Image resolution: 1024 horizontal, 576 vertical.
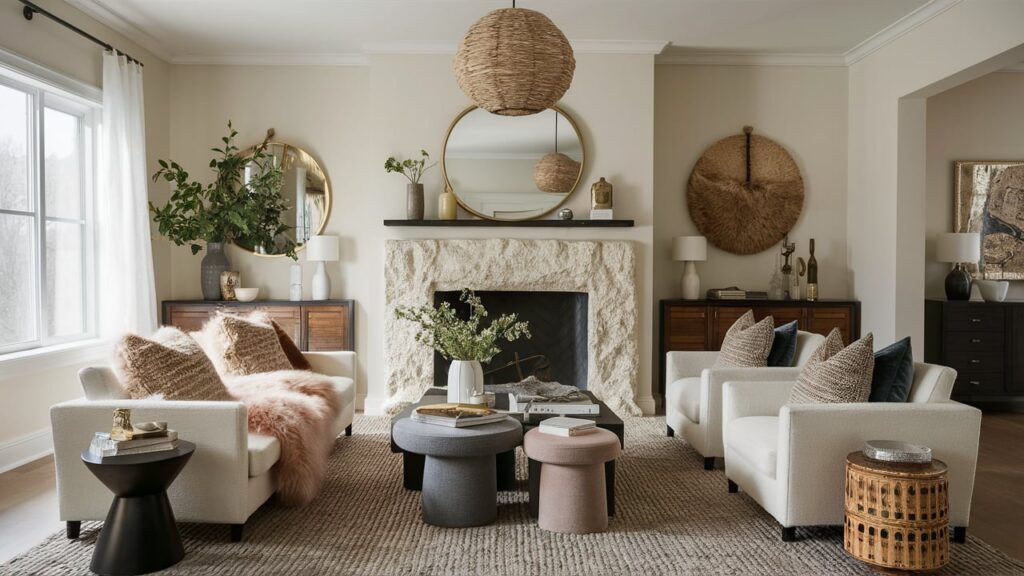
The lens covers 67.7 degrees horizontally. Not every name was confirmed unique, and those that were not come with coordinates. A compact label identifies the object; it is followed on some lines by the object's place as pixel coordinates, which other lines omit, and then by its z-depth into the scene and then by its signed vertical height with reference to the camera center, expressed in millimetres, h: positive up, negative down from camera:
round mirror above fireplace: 5680 +855
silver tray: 2670 -625
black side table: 2586 -832
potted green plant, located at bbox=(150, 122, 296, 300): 5418 +517
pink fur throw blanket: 3283 -662
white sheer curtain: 4934 +429
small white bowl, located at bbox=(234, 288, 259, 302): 5844 -120
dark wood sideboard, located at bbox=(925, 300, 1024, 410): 5605 -526
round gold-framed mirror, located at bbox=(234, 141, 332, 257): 6062 +676
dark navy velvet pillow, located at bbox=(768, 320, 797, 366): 4246 -401
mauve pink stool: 3008 -820
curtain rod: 4203 +1495
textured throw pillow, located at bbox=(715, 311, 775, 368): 4195 -387
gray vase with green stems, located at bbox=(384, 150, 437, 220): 5572 +654
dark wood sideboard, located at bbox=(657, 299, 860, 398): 5723 -314
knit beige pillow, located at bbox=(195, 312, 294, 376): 4035 -368
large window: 4305 +385
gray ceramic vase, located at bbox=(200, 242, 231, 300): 5852 +65
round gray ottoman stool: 3086 -809
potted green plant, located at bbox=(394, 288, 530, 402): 3717 -337
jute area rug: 2736 -1034
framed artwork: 6086 +540
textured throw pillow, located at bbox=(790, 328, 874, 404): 3041 -409
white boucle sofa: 2871 -680
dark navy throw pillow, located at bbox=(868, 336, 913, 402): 3094 -409
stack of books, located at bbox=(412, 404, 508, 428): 3182 -585
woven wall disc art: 6102 +662
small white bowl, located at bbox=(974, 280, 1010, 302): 5805 -116
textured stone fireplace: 5621 -40
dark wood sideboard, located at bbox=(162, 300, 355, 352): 5699 -296
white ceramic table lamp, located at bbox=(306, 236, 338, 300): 5809 +167
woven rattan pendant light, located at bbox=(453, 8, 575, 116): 3121 +901
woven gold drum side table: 2617 -831
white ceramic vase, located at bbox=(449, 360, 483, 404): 3711 -504
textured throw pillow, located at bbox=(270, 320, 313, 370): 4535 -433
